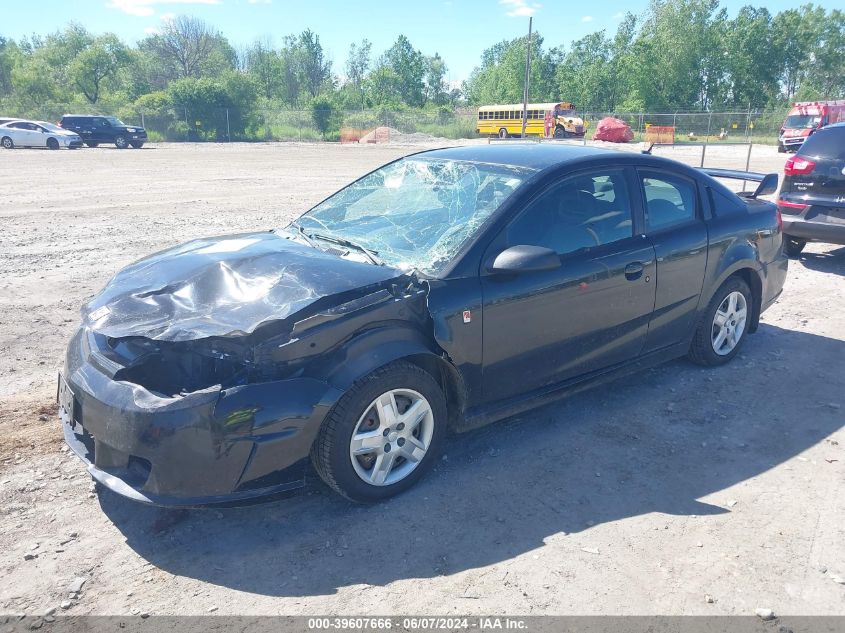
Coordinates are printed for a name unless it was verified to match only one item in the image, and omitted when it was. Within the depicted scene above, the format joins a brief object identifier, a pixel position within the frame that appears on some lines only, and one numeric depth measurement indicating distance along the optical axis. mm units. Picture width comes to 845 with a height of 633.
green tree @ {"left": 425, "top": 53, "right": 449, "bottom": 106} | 116750
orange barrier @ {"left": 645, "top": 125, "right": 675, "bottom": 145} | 42566
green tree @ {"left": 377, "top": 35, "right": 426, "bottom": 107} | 106000
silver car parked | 33625
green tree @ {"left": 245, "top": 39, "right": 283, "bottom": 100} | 104188
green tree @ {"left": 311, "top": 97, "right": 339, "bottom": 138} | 54219
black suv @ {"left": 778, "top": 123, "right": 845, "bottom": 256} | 7895
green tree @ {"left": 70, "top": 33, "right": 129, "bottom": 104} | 70438
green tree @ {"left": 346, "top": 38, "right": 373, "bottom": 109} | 118125
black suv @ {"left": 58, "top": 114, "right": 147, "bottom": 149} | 36844
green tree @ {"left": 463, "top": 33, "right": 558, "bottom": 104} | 84000
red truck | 35906
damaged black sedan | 2973
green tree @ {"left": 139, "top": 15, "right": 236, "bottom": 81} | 82375
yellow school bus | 45656
